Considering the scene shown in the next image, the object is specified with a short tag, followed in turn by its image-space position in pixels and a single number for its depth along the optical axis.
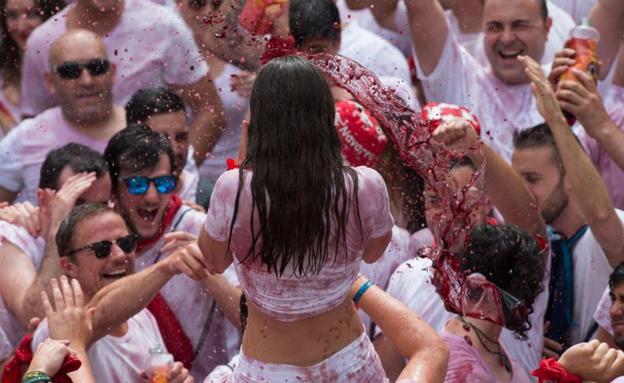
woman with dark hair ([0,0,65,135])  13.26
